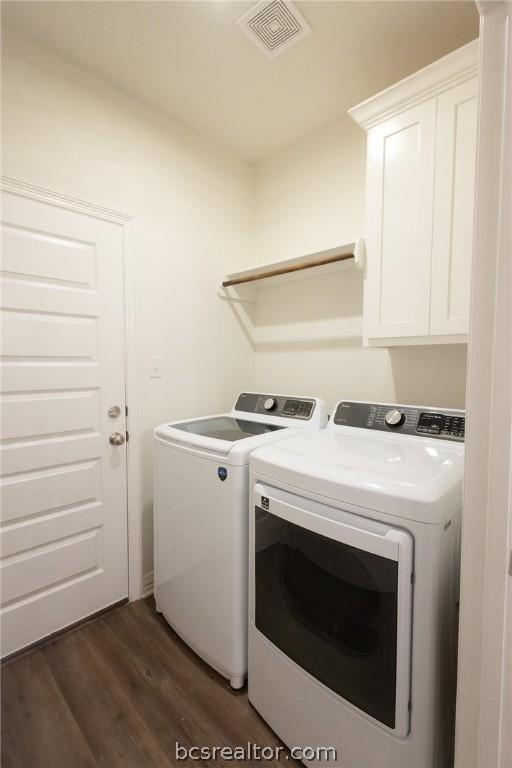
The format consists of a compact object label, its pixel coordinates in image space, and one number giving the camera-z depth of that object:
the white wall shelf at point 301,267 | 1.74
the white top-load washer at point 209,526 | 1.37
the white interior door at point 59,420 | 1.53
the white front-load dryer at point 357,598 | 0.89
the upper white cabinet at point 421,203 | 1.31
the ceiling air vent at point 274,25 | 1.38
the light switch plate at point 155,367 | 2.00
